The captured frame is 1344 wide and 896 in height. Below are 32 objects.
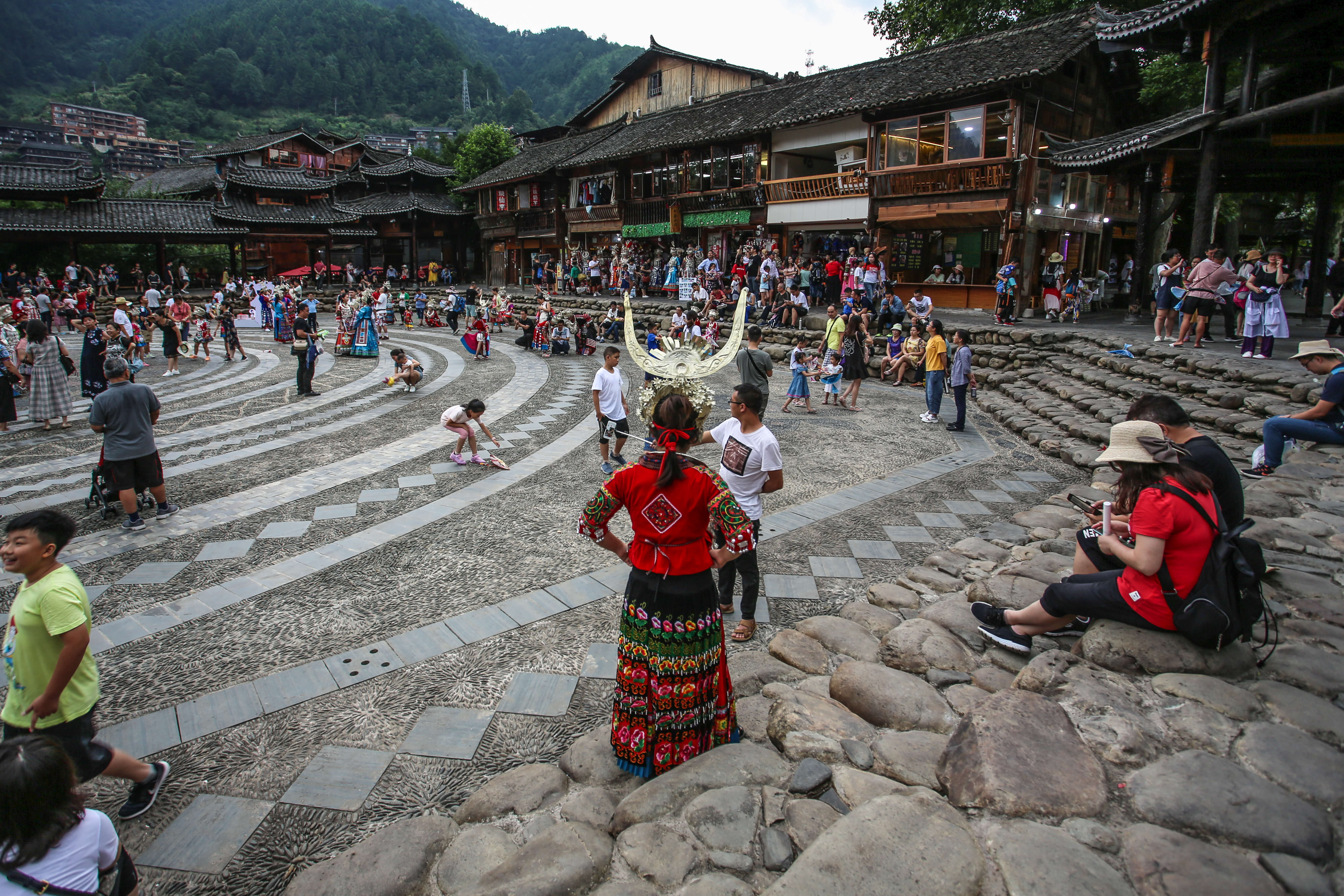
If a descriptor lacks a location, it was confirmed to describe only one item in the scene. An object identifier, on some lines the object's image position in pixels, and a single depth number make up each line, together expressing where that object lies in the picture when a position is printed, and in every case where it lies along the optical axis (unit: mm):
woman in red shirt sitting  3240
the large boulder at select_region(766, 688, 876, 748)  3279
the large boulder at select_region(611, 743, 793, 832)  2863
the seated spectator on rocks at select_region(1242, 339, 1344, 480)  6066
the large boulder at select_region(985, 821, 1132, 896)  2189
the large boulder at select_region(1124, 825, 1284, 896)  2137
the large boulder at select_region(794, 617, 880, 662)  4273
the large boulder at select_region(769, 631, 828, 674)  4164
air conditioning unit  21922
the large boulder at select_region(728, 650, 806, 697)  3959
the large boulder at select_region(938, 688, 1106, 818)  2613
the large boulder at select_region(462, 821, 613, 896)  2500
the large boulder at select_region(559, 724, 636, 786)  3297
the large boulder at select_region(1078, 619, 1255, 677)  3369
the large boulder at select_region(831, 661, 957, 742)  3408
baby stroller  6992
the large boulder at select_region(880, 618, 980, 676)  3941
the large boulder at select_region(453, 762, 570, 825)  3113
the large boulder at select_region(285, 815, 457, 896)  2682
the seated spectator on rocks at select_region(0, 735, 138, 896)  1998
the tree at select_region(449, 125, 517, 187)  43438
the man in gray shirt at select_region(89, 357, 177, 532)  6578
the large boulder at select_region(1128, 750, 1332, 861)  2381
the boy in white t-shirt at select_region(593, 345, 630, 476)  8625
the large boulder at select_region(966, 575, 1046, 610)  4473
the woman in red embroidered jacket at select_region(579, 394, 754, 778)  3053
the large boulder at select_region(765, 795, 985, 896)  2232
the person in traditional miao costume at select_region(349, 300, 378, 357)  18719
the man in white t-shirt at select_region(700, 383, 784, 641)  4500
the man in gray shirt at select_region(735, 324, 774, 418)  8438
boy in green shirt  2916
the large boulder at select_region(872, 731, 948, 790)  2951
